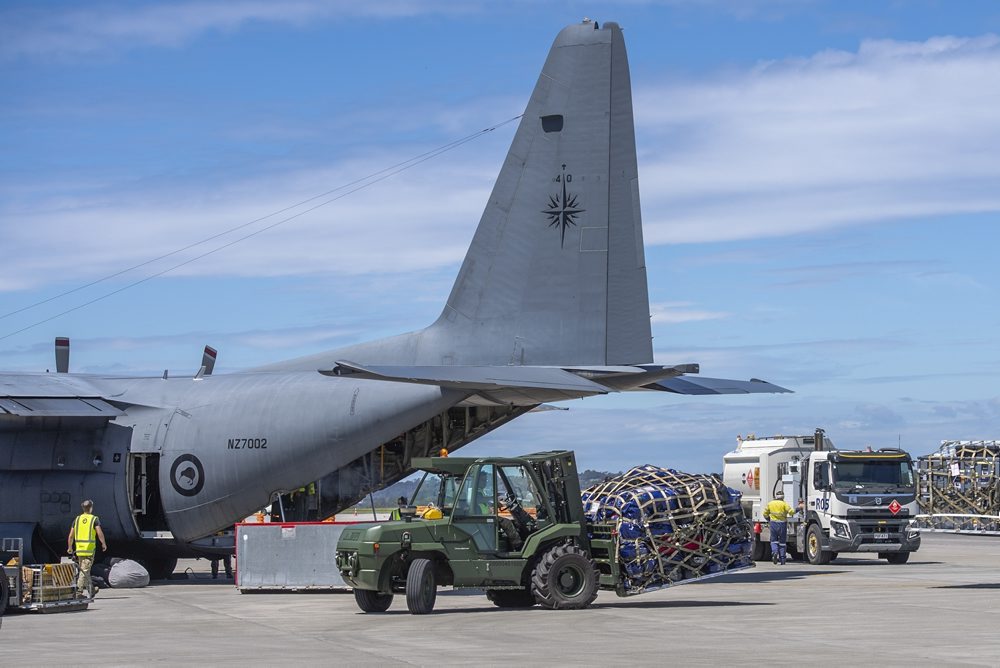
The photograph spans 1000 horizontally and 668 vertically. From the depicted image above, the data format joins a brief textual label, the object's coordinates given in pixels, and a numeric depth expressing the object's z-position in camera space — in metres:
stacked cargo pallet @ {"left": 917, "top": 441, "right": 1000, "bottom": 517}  46.19
